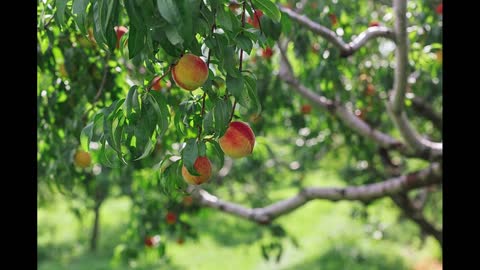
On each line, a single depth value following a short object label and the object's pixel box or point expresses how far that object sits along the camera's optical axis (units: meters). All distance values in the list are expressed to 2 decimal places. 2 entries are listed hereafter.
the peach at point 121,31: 2.63
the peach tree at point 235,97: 1.95
